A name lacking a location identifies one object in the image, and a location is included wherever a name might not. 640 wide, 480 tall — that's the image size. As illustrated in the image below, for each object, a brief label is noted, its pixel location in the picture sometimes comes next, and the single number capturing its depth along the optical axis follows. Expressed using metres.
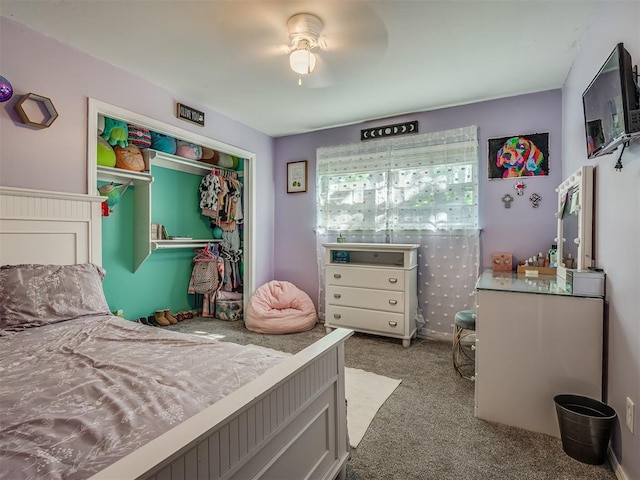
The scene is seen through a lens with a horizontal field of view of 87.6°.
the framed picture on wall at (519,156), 3.03
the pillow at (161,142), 3.58
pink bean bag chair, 3.64
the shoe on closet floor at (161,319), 3.85
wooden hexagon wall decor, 2.08
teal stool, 2.58
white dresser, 3.28
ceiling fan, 2.00
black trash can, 1.57
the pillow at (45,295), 1.71
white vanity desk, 1.78
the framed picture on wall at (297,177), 4.29
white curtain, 3.34
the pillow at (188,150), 3.80
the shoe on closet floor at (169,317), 3.94
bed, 0.74
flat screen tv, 1.35
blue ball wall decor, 1.96
